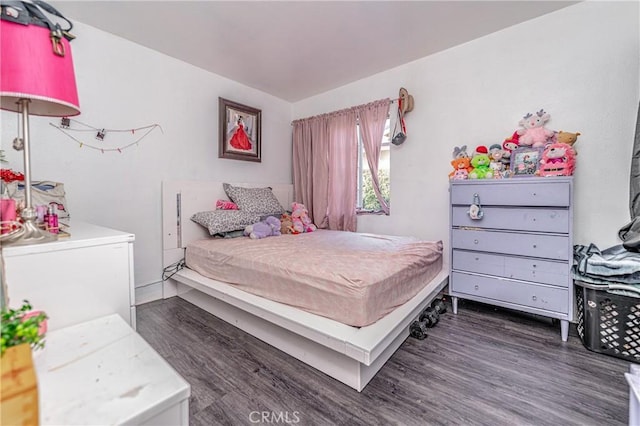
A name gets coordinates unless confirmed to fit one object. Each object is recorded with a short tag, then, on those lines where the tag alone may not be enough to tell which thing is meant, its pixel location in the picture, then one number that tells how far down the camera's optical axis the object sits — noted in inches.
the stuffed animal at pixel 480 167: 87.4
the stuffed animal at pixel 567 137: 78.8
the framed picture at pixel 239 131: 122.6
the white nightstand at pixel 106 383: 21.1
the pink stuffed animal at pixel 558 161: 74.5
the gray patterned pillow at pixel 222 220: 103.7
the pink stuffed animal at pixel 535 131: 82.7
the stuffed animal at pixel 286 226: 118.4
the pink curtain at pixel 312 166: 139.6
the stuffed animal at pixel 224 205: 117.2
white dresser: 32.4
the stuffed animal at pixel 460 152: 97.9
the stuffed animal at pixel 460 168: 91.3
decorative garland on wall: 83.5
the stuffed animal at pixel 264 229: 104.1
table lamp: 29.3
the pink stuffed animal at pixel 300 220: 120.6
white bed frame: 54.9
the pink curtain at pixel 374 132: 120.6
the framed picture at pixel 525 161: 81.4
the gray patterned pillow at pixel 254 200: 120.3
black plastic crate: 63.1
